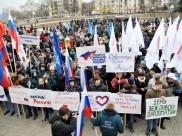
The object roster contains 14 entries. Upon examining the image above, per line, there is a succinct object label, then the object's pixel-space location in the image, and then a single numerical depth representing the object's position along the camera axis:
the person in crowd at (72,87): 7.76
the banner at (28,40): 9.89
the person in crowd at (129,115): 6.97
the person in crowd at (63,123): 4.92
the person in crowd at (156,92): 6.63
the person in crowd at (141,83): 7.85
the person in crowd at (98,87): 7.59
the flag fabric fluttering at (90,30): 20.82
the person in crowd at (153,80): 7.68
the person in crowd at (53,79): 8.93
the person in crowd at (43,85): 8.18
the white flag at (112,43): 11.73
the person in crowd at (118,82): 7.95
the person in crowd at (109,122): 5.13
